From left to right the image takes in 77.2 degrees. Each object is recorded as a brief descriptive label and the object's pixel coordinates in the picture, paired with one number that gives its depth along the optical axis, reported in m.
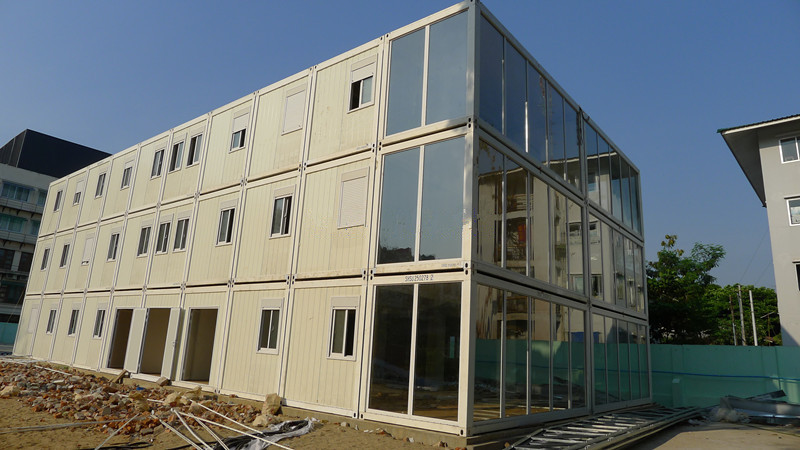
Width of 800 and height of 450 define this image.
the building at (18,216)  48.22
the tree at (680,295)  31.00
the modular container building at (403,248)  10.51
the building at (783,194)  23.12
